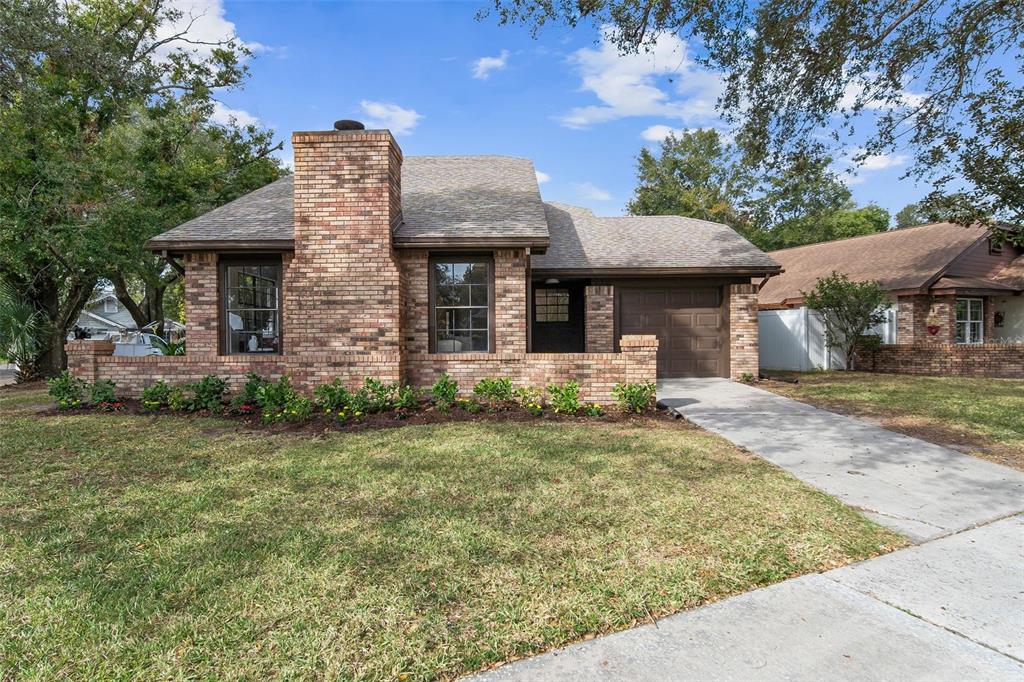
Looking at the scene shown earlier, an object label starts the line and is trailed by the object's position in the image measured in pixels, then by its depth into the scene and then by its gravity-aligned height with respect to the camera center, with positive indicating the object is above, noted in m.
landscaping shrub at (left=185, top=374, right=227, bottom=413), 8.44 -0.94
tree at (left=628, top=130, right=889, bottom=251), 32.38 +8.28
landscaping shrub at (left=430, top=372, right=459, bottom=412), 8.30 -0.92
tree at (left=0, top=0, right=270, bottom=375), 8.46 +4.34
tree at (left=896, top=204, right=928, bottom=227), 64.88 +14.12
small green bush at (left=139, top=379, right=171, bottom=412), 8.48 -0.98
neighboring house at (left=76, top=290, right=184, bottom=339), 37.80 +1.75
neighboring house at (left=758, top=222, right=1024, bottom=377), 14.79 +0.65
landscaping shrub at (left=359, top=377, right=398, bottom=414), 8.00 -0.93
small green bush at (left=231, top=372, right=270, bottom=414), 8.14 -0.97
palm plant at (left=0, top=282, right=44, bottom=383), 13.11 +0.05
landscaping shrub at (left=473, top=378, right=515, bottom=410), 8.40 -0.92
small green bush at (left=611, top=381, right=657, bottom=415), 8.14 -0.99
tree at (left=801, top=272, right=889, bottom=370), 14.87 +0.67
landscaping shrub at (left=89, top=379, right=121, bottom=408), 8.62 -0.99
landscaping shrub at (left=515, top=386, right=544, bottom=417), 8.09 -1.06
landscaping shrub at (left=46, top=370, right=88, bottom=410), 8.64 -0.92
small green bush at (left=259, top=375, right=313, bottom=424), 7.61 -1.02
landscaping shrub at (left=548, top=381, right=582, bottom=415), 8.06 -1.01
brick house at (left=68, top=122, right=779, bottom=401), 8.41 +0.85
